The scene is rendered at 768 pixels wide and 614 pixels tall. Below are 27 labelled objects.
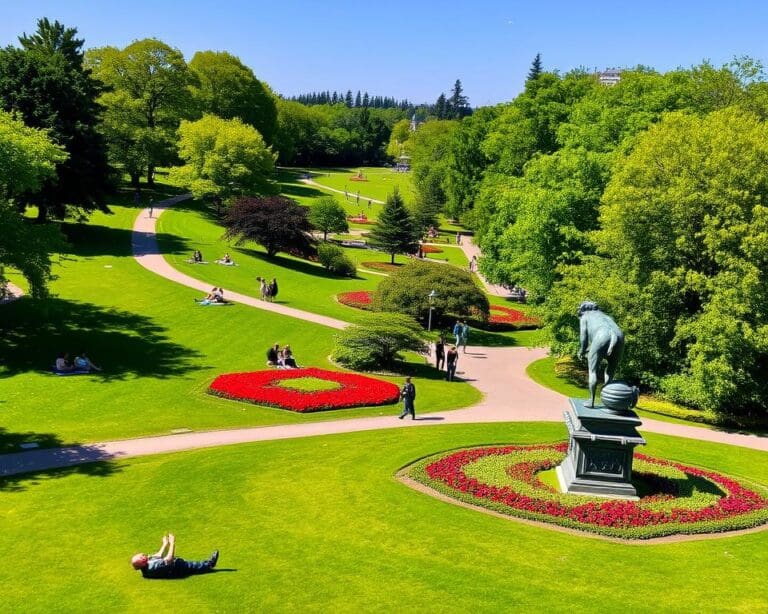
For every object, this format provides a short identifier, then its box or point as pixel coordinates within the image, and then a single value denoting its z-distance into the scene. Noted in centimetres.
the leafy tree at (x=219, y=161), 6134
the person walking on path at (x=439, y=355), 3067
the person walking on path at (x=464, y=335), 3450
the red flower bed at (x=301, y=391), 2395
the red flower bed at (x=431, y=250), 7212
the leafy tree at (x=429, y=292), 3794
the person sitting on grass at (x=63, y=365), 2573
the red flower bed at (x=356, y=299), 4169
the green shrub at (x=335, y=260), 5203
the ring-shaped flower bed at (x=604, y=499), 1495
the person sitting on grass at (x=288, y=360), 2847
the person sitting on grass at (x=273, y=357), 2866
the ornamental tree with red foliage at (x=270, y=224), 5047
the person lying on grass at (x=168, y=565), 1177
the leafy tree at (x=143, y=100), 6462
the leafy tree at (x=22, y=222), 2556
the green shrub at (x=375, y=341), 2919
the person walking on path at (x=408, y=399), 2284
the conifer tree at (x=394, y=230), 6103
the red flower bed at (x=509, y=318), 4362
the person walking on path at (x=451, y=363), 2906
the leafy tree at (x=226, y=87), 8575
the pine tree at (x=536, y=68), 10994
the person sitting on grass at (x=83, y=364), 2612
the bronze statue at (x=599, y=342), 1564
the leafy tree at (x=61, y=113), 4169
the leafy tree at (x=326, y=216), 6450
